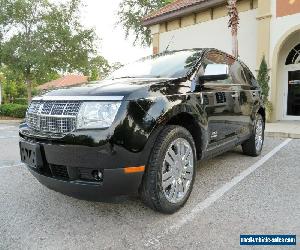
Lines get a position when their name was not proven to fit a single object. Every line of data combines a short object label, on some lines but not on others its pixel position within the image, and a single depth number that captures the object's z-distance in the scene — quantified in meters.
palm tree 11.77
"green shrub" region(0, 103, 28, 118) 22.52
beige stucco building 12.05
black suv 2.60
